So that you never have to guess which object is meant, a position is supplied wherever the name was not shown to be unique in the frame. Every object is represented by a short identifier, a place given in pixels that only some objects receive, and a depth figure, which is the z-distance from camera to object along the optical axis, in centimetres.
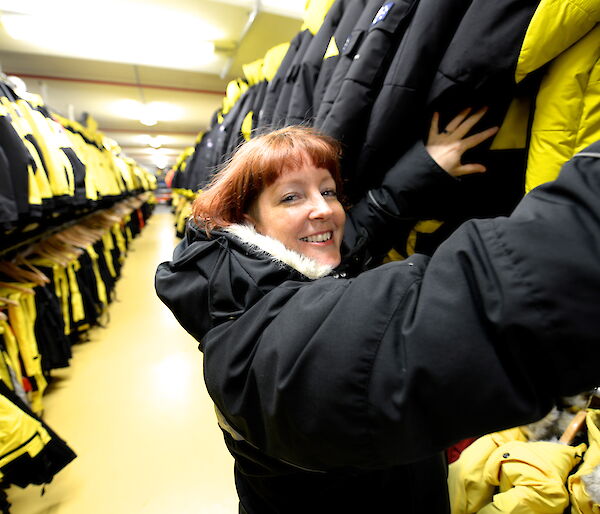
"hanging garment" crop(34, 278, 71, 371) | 226
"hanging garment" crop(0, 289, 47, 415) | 194
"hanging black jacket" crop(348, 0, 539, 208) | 64
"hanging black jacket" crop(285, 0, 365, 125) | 124
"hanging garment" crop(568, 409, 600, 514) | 104
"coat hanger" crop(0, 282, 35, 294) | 202
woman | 37
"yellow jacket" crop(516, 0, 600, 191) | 56
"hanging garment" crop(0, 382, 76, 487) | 133
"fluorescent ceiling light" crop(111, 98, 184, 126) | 589
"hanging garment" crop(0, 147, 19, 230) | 150
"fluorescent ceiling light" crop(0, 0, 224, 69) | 280
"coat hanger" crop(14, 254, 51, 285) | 226
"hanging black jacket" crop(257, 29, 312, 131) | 157
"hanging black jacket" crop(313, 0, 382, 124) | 93
